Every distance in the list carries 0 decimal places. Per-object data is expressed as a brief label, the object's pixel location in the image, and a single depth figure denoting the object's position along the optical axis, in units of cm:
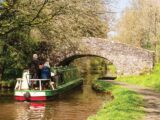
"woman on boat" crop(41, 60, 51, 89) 2106
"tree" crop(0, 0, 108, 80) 1337
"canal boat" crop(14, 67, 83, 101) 2005
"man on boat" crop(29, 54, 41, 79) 2075
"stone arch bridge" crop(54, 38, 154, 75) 3159
